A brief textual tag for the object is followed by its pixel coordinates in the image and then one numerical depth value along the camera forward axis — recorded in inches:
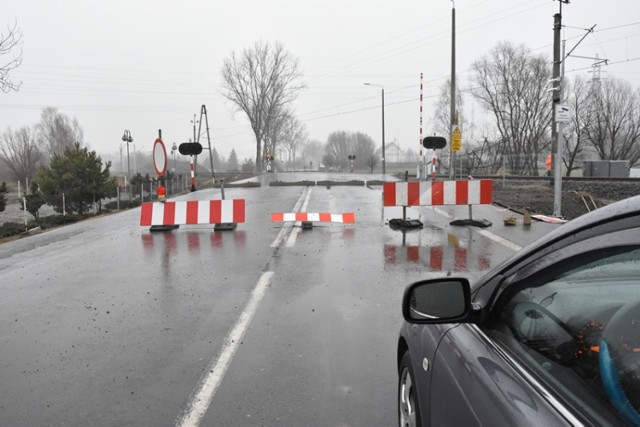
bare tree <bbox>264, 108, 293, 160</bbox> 2928.2
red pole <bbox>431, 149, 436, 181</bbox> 573.9
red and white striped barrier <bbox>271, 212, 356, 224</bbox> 438.9
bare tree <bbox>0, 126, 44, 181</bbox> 2193.7
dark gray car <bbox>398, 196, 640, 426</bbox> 55.0
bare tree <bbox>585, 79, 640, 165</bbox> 1895.9
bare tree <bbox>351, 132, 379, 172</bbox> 4883.4
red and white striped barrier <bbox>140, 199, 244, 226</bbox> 450.3
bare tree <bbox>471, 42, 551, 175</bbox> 2005.4
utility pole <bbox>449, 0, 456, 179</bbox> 919.4
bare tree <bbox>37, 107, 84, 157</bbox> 3801.7
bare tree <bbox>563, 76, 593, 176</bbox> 1923.0
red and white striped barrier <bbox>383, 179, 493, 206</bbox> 434.3
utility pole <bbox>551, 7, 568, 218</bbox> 524.1
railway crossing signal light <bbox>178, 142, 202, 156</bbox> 546.8
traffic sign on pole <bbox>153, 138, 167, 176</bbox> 452.1
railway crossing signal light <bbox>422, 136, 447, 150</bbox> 551.5
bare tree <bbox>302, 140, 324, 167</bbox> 7599.4
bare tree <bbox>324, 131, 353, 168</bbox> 4913.9
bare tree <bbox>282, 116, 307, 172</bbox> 3858.3
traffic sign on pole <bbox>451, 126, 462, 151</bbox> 783.1
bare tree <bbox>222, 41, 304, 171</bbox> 2829.7
